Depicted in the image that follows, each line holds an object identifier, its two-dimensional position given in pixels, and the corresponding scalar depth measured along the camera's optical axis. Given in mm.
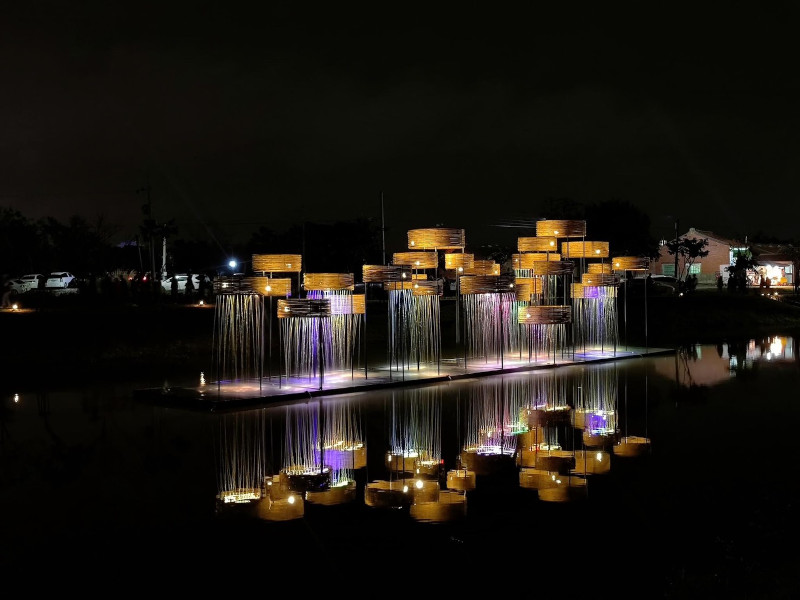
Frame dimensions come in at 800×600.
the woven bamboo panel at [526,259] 23469
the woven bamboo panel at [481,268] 22438
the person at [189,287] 38425
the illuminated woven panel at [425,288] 19938
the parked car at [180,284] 50919
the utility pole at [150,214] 49162
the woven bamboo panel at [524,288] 22734
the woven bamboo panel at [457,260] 21842
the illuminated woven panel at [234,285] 16844
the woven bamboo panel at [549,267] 21875
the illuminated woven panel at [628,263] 25016
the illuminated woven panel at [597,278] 23672
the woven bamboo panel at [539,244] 23469
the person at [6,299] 31172
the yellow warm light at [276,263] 17500
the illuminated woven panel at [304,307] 16500
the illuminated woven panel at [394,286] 19558
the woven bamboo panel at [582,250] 24109
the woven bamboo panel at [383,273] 19080
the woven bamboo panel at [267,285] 16844
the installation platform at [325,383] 15875
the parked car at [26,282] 45519
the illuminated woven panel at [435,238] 20281
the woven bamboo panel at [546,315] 21375
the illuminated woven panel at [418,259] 20141
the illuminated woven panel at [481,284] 20203
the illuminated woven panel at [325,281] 17859
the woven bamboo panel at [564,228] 22734
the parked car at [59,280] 50681
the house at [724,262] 79125
